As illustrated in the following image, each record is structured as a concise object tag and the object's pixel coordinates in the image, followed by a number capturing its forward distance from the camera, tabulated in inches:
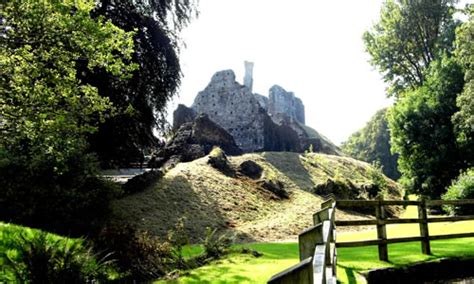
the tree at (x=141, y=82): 636.7
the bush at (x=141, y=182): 645.9
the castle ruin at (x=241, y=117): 1669.5
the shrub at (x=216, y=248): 346.6
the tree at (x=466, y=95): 743.7
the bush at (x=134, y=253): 266.7
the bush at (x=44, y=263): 196.1
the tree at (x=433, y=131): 855.1
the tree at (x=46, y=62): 276.5
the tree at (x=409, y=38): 1019.9
